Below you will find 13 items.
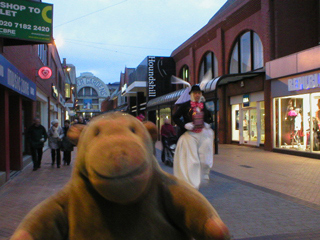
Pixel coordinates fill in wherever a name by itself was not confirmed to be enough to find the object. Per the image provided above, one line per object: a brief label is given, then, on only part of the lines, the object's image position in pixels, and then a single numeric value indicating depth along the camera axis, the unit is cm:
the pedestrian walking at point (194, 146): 448
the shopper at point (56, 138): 974
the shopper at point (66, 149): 970
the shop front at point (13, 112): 694
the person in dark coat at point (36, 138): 898
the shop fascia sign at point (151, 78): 2528
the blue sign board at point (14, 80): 638
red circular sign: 1244
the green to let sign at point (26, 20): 674
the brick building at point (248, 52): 1400
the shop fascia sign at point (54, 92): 1862
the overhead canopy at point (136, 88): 2731
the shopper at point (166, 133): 1008
